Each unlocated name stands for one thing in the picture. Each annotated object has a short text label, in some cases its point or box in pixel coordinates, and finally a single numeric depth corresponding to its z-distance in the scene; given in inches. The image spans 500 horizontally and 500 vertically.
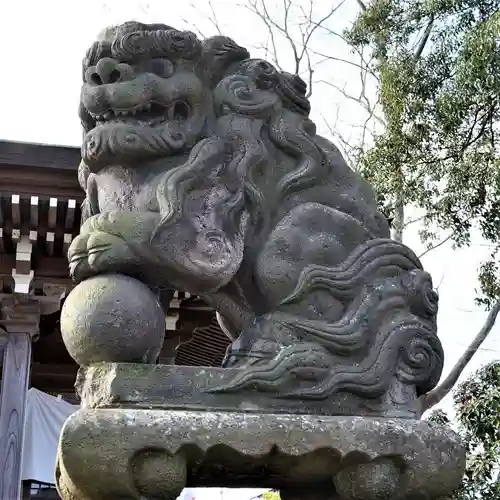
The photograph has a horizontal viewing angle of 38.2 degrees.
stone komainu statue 65.8
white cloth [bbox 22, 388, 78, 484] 231.9
